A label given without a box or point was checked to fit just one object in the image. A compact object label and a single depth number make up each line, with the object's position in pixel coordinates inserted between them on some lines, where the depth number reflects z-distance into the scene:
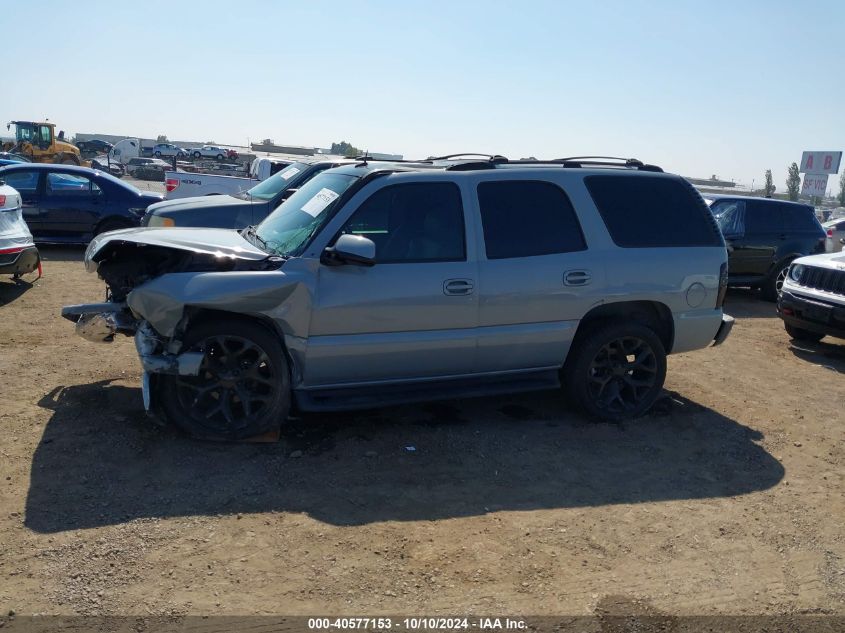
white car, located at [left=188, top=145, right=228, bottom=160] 52.41
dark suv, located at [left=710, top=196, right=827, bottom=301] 12.10
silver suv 4.81
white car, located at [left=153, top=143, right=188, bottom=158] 57.74
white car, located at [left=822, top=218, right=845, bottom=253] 14.47
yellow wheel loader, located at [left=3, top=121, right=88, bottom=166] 39.22
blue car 12.48
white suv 8.25
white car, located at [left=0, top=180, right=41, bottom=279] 8.60
